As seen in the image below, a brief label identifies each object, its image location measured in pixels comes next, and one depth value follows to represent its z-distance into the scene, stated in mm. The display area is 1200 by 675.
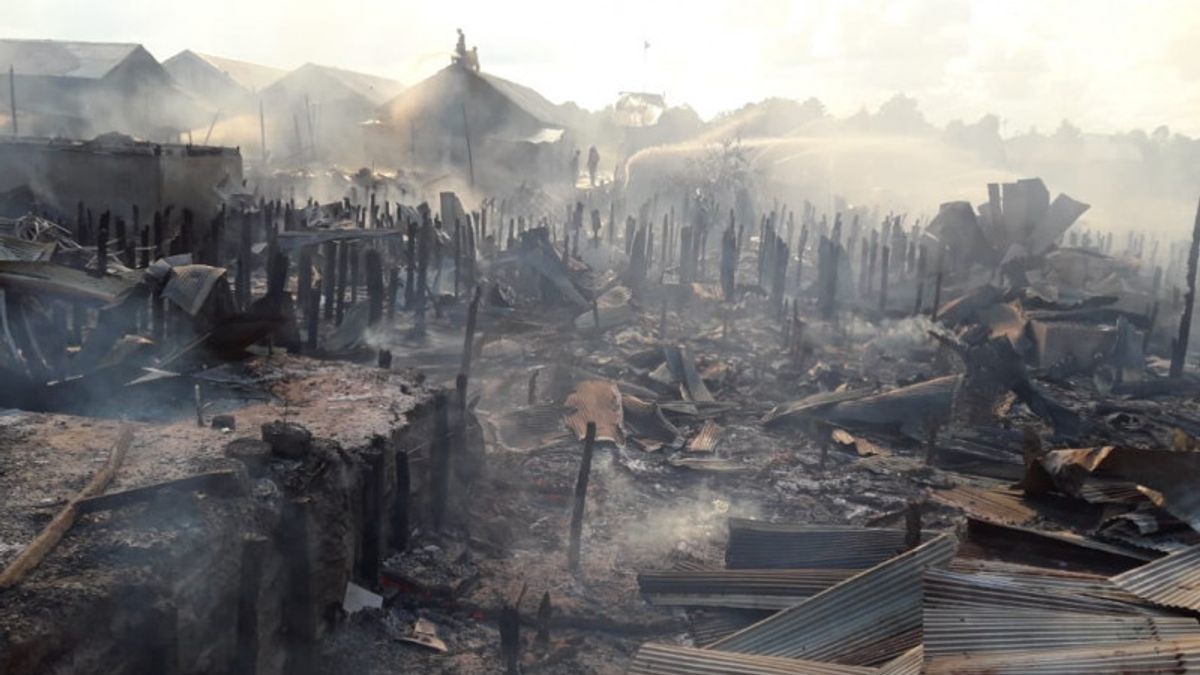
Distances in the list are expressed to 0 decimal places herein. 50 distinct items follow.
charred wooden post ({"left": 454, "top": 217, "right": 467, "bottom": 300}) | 16448
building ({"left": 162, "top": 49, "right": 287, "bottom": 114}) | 46094
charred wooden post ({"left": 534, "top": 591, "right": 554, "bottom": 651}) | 5992
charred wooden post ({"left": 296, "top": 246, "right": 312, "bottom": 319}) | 12258
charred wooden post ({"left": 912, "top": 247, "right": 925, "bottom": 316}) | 17469
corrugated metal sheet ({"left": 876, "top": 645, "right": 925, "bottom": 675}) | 4125
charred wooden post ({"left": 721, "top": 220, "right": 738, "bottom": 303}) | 18998
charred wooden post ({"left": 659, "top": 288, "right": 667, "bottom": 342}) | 15665
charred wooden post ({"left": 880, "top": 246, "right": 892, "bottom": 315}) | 18484
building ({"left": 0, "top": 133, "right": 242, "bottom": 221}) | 16922
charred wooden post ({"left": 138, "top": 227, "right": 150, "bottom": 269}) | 13005
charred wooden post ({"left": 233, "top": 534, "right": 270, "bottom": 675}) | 4730
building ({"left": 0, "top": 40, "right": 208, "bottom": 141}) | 35312
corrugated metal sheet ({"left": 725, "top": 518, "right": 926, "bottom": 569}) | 6258
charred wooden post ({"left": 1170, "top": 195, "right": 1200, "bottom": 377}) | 13891
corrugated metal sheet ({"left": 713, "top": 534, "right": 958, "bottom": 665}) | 5004
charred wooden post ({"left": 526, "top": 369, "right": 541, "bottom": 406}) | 11086
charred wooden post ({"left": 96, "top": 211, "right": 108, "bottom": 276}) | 9891
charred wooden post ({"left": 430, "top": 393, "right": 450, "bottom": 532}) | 7332
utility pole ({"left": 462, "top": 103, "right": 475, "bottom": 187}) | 33569
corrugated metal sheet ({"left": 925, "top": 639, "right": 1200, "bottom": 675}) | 3559
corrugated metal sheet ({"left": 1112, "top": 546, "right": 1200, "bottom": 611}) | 4336
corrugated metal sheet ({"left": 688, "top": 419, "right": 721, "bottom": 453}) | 10164
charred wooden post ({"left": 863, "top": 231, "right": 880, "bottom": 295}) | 20656
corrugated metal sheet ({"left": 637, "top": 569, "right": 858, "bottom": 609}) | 6016
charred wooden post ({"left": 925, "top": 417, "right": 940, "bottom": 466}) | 9391
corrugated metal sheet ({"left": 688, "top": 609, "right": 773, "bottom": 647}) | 6020
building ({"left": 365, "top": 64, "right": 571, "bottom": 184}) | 37125
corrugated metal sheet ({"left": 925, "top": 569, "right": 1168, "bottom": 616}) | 4332
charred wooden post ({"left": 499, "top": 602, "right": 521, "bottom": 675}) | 5543
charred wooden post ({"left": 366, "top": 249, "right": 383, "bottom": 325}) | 12992
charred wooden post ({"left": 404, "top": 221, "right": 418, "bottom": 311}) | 15625
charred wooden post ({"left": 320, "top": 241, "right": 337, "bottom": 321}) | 14039
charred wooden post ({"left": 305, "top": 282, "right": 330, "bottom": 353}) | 10570
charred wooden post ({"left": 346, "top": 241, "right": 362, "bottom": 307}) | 14977
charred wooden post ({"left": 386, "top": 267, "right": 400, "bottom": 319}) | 14124
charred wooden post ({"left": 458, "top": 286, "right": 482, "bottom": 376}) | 11082
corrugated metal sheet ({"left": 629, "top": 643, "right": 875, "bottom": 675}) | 4449
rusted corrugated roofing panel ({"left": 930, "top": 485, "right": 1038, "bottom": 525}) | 6965
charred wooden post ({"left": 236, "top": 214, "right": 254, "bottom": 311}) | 12836
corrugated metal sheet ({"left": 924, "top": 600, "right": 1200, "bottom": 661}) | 4035
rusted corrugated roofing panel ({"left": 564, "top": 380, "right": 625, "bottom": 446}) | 10258
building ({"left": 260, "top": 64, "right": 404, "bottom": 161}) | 43531
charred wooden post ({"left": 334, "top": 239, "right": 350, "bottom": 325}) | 13755
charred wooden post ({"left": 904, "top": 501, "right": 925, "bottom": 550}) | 5926
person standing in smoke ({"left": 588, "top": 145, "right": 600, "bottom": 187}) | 39719
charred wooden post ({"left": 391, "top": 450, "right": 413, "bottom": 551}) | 6594
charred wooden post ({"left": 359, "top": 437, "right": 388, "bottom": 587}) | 6270
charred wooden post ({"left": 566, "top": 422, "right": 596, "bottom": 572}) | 7074
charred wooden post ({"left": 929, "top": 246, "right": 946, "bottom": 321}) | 16438
